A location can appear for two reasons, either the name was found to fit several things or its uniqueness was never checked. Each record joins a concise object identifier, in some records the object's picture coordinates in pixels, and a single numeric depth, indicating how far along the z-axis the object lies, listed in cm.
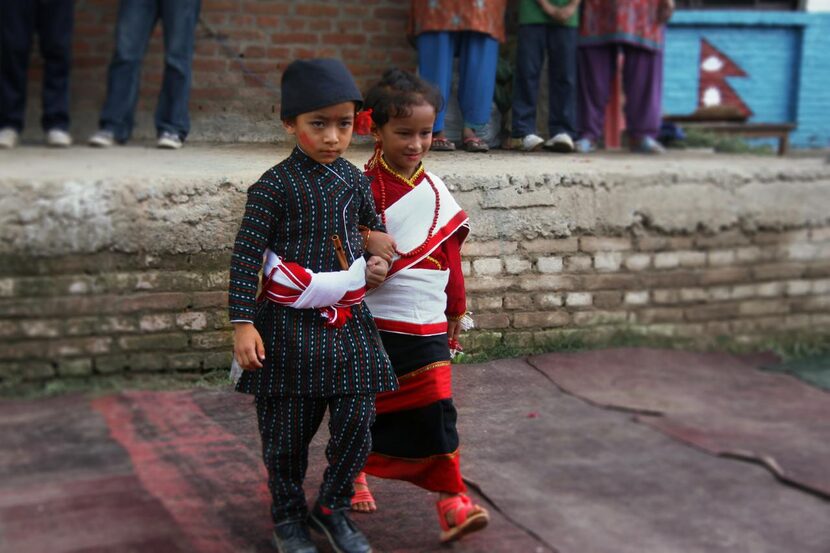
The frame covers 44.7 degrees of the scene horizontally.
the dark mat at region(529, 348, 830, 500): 368
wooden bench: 712
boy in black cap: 264
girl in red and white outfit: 292
